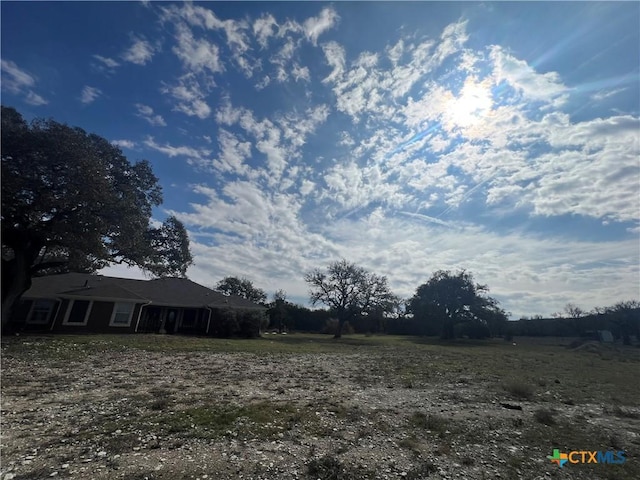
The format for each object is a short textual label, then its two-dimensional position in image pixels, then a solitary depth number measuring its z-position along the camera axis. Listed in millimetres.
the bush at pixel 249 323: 32281
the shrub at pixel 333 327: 53497
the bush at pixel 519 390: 10562
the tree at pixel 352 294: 44500
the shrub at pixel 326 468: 4609
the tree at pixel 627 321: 47344
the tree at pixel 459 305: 51094
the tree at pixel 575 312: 82169
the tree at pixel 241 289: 63938
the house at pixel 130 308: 25516
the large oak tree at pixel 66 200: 16078
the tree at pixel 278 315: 51156
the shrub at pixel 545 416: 7709
